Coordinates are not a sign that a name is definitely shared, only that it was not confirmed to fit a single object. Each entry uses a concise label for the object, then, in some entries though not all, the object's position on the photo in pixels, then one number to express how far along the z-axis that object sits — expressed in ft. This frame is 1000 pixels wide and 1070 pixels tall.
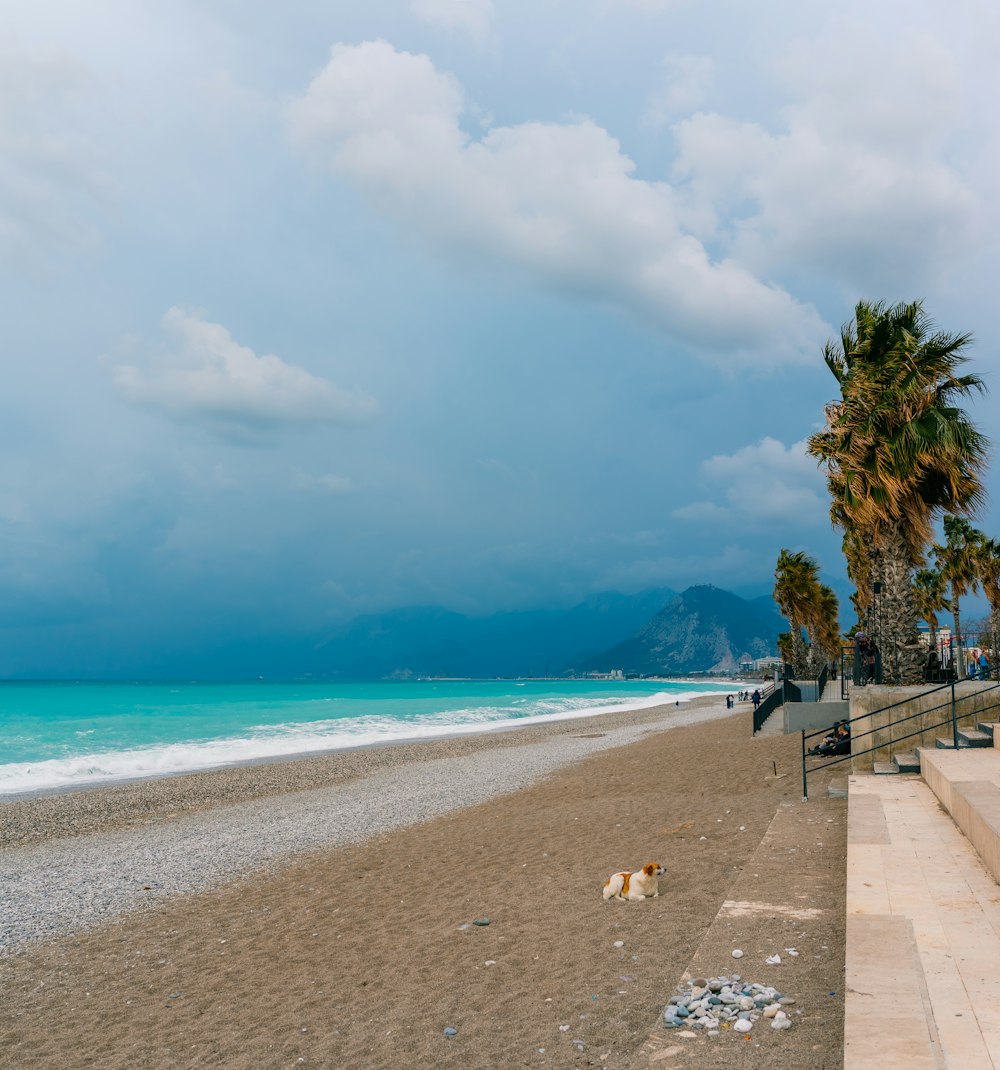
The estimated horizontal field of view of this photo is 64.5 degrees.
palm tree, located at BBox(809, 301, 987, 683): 52.16
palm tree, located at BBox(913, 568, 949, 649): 172.14
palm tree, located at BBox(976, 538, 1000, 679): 147.64
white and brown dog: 28.76
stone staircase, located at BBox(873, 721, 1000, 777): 42.93
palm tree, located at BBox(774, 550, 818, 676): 168.76
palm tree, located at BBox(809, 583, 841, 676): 170.30
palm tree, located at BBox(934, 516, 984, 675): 152.25
